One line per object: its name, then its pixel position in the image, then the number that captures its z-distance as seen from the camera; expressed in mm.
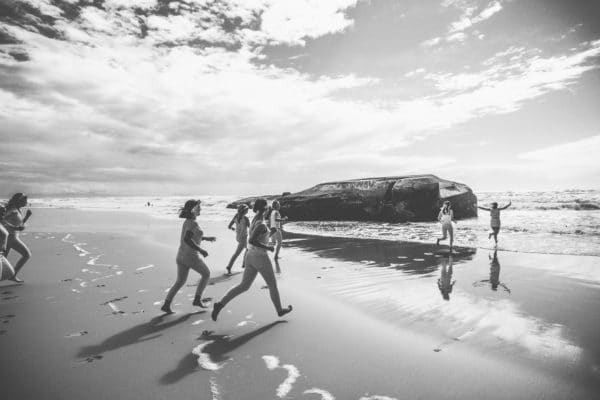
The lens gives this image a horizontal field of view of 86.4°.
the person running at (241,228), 9219
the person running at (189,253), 5695
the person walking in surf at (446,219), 12049
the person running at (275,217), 10039
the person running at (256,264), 5238
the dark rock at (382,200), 22688
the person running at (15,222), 7789
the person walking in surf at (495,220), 13039
